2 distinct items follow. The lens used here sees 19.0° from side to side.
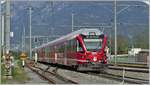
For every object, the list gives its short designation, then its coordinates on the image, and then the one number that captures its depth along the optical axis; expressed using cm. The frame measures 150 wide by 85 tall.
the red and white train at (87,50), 2942
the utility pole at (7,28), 2064
